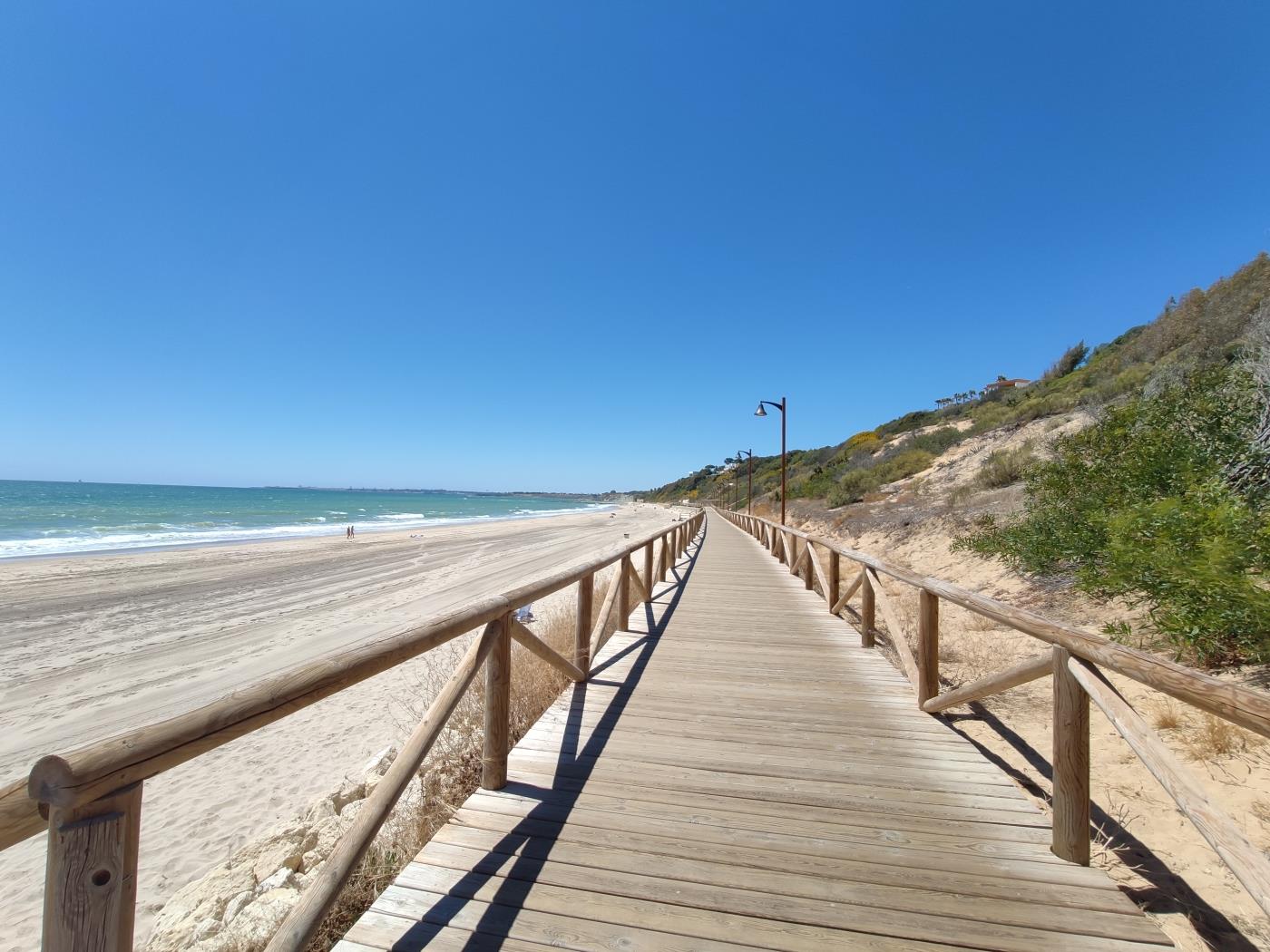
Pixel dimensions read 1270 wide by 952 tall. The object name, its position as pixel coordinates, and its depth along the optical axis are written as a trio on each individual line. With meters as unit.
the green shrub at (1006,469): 12.91
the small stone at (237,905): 3.16
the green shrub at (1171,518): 3.71
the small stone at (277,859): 3.52
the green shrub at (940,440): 22.92
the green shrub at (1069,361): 29.34
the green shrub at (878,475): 20.94
